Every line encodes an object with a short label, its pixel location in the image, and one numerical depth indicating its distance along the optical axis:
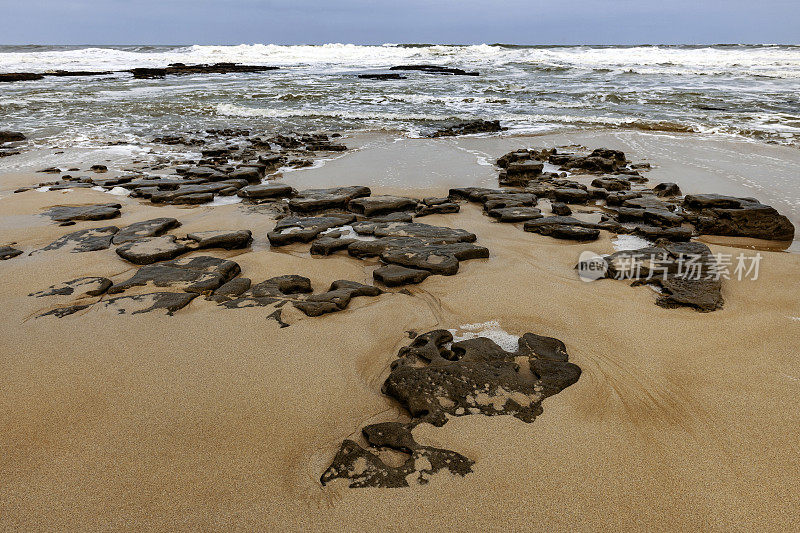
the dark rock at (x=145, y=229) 4.08
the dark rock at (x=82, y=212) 4.75
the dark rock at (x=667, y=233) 4.02
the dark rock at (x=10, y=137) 9.98
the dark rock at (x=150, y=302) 2.81
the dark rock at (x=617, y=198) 5.08
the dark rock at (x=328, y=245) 3.81
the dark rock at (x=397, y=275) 3.16
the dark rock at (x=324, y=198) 5.02
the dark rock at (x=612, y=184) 5.72
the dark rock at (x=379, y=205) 4.85
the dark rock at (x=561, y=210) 4.76
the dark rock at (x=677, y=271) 2.88
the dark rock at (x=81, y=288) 3.05
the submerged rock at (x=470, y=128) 10.27
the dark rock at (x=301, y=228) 4.04
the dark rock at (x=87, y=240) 3.90
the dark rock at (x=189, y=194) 5.47
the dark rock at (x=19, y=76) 26.08
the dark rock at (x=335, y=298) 2.78
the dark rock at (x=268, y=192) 5.64
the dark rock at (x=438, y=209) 4.84
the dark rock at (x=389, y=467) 1.62
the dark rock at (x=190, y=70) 30.27
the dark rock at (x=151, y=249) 3.59
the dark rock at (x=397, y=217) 4.53
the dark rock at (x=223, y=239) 3.89
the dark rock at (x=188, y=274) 3.10
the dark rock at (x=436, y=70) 28.06
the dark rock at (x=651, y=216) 4.32
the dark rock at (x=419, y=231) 3.95
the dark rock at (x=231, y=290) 2.96
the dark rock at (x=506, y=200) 4.95
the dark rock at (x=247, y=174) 6.46
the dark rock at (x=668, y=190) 5.34
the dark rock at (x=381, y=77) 26.00
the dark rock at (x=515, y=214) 4.55
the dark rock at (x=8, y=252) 3.71
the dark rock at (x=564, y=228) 4.04
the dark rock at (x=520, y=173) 6.23
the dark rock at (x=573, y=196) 5.26
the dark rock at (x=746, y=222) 4.08
